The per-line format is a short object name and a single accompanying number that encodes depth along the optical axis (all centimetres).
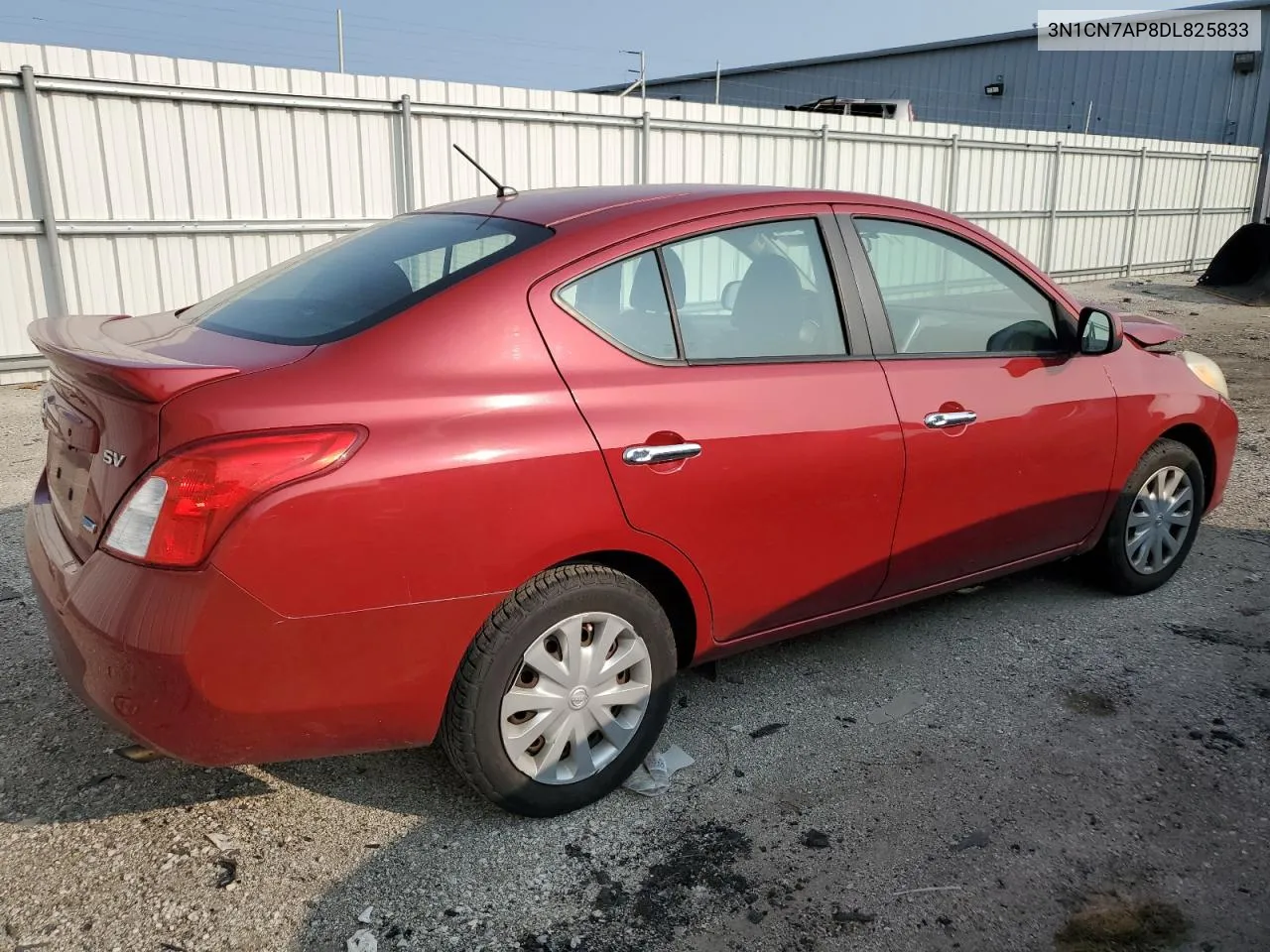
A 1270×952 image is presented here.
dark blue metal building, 2397
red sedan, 223
